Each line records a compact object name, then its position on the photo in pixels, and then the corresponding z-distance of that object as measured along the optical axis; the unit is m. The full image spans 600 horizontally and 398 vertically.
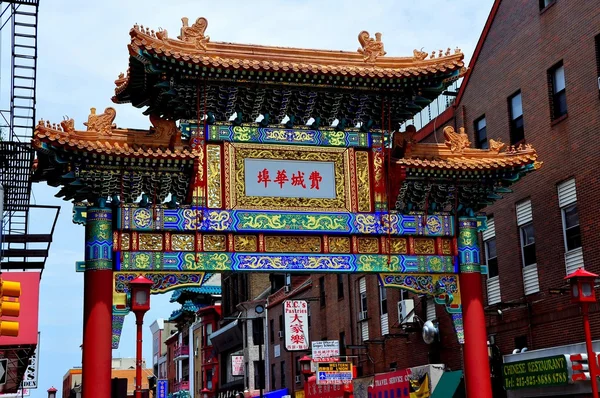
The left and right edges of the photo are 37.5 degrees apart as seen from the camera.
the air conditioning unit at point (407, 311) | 31.97
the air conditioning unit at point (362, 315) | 37.25
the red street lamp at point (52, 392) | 57.66
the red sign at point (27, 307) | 23.27
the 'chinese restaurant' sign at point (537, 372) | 22.38
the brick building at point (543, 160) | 23.81
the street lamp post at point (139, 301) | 17.89
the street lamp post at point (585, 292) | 17.77
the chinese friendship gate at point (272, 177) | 20.30
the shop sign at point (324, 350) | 35.48
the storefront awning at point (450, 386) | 26.94
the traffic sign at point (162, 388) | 80.62
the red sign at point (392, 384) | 29.59
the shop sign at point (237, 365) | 56.66
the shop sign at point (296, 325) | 38.88
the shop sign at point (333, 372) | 30.86
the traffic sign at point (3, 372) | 18.73
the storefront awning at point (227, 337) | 59.78
